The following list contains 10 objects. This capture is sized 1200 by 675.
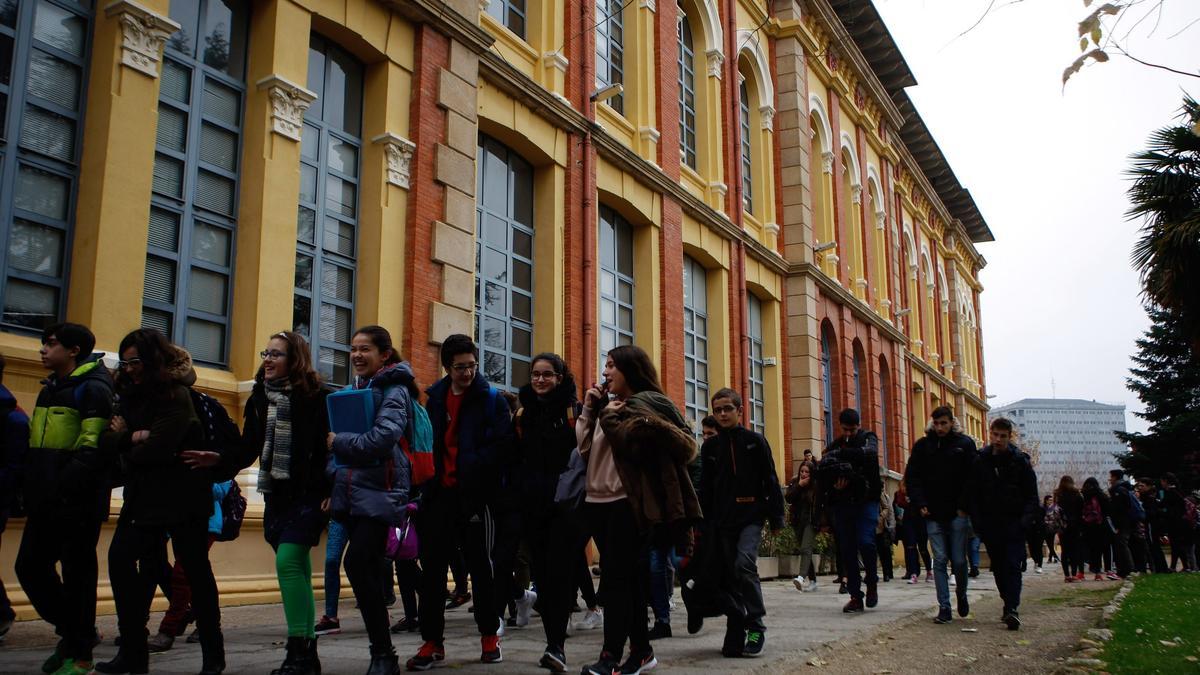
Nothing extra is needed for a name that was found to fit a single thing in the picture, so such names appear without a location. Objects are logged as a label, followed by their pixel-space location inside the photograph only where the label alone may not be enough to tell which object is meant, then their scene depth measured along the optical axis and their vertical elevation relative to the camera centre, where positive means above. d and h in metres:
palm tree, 14.10 +4.22
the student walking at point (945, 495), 8.38 +0.17
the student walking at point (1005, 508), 8.04 +0.06
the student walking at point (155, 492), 4.82 +0.10
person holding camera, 9.06 +0.19
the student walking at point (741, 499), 6.46 +0.11
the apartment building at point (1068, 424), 162.88 +15.21
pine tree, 32.53 +3.60
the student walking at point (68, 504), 4.94 +0.04
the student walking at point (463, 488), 5.45 +0.14
